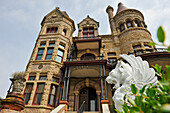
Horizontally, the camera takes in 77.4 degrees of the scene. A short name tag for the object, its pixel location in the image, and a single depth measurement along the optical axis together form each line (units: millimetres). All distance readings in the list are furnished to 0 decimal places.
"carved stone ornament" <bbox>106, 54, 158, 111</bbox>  2529
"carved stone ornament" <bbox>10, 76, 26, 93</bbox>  4998
